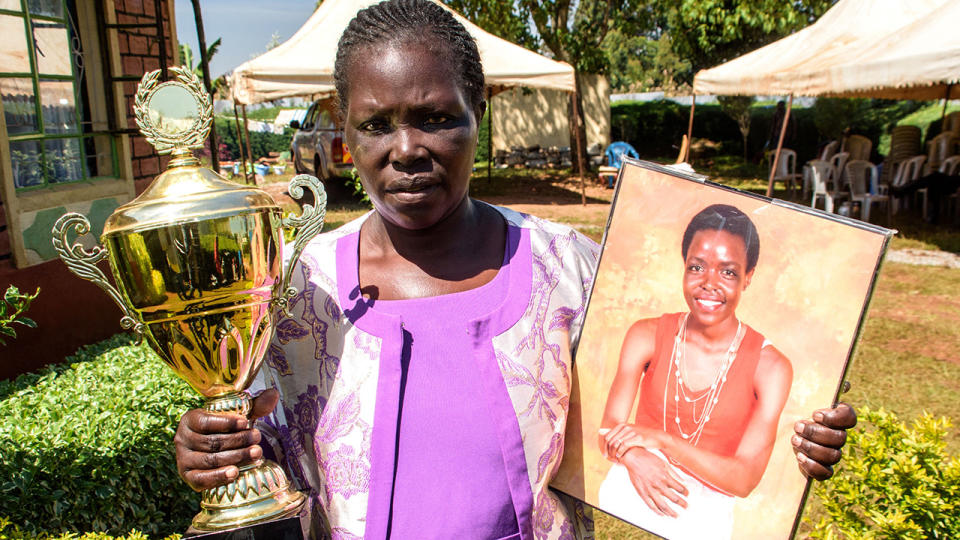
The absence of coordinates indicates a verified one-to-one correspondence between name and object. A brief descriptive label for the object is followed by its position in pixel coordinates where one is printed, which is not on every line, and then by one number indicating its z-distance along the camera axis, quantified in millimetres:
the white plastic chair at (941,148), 13023
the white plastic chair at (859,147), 13694
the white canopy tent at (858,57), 8016
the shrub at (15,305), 2104
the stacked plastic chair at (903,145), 14031
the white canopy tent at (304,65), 9164
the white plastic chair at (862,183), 11180
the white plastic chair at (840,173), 11875
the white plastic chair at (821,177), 11703
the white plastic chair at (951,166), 11883
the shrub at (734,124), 22641
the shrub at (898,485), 2166
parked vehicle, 13602
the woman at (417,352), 1357
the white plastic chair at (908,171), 12664
